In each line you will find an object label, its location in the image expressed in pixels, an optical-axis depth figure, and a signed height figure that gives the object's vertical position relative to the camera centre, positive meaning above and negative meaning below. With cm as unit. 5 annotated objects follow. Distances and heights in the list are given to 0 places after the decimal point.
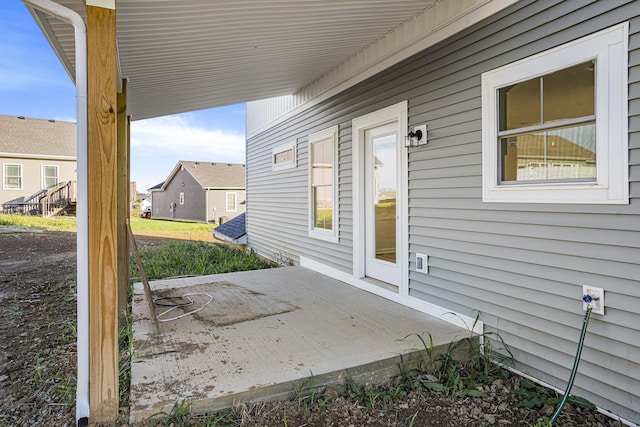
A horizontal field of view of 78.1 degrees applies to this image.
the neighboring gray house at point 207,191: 2534 +95
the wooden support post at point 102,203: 215 +1
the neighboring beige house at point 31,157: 1958 +249
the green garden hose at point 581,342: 240 -86
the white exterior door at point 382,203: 441 +1
